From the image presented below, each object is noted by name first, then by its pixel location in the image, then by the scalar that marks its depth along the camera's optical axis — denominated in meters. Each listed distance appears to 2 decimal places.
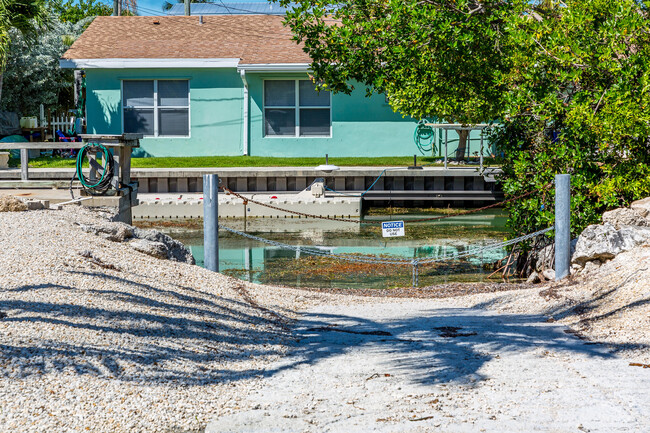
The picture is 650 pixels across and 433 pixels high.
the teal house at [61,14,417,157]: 25.80
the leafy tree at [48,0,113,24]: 49.03
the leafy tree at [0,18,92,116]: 31.09
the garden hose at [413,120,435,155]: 25.91
